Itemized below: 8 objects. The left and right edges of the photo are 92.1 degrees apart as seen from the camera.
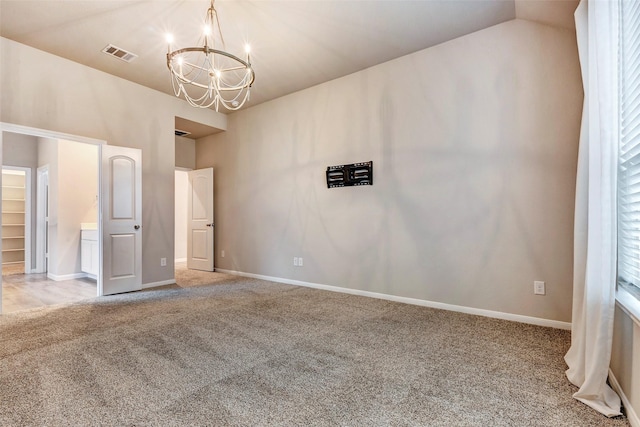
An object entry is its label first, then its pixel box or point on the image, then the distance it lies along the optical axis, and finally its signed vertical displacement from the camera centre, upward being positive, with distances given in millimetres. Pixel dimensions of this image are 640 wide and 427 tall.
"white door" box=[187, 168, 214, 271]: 6043 -71
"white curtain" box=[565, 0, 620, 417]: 1702 -11
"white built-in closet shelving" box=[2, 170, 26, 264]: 6914 +14
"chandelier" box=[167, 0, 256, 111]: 2645 +1945
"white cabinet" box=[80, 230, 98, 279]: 5352 -617
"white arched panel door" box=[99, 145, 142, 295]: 4203 -28
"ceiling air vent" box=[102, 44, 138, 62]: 3625 +1988
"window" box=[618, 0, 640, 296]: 1656 +365
